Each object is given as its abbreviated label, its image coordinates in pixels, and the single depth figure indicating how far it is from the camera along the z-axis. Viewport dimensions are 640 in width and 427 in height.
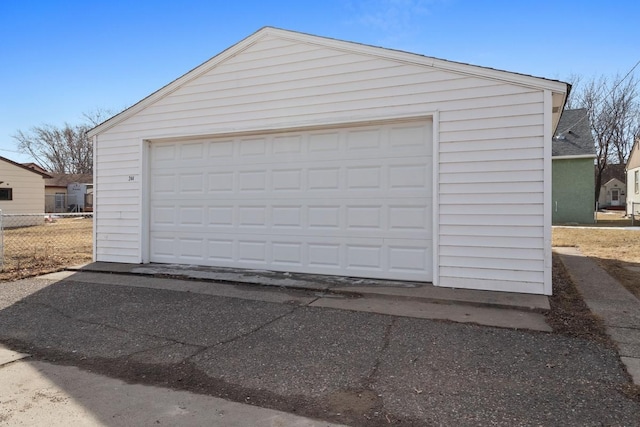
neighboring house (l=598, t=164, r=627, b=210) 46.56
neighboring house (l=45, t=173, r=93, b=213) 36.16
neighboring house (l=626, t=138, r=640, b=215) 26.30
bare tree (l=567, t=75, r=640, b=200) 30.70
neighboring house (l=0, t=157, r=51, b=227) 21.41
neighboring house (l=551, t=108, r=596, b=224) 18.72
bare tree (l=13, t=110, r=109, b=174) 44.62
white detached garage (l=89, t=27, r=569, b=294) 5.54
